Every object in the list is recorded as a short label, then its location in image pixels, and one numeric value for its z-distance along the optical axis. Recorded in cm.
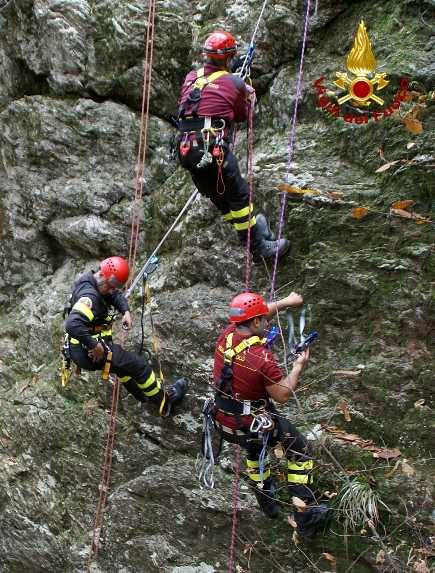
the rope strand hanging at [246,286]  596
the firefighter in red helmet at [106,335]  610
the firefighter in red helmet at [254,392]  495
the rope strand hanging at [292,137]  621
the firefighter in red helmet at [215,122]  561
